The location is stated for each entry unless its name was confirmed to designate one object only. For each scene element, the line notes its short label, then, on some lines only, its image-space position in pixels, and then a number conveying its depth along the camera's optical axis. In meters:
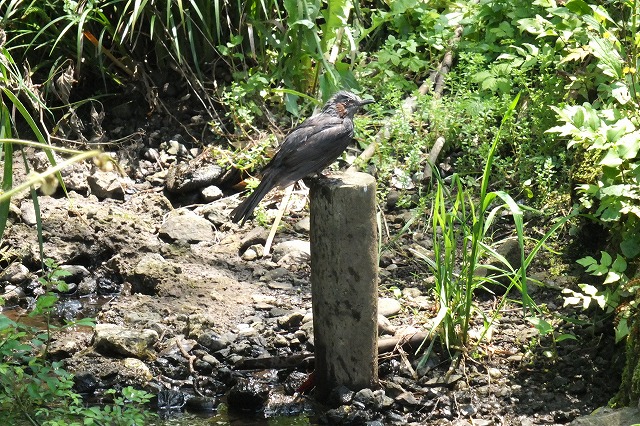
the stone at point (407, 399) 9.55
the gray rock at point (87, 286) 12.44
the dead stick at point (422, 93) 13.92
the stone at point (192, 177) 14.38
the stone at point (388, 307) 11.00
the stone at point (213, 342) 10.70
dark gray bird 10.41
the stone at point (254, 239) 13.08
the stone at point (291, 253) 12.70
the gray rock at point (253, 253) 12.85
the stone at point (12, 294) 12.08
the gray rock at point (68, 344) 10.50
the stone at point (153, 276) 12.09
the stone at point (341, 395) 9.39
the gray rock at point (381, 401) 9.42
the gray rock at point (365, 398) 9.40
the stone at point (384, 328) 10.49
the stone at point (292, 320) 11.11
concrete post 9.07
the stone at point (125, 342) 10.46
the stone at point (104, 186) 14.27
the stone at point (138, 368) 10.20
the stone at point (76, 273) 12.60
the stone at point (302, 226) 13.37
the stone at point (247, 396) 9.60
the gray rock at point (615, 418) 7.95
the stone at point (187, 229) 13.33
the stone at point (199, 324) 10.94
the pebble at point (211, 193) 14.25
